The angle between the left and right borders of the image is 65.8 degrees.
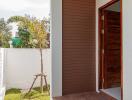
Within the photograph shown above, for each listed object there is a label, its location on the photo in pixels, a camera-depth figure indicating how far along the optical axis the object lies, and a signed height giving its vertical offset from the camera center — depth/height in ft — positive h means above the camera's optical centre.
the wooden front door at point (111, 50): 8.71 -0.15
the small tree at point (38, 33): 11.81 +1.81
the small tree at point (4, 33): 15.08 +2.39
